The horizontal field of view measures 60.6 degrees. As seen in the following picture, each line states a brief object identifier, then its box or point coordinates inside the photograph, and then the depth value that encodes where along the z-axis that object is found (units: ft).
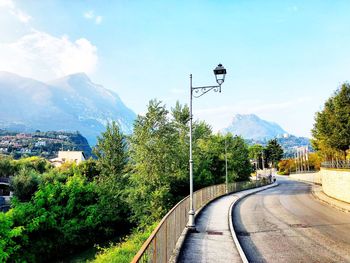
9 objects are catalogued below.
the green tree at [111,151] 157.38
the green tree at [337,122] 112.88
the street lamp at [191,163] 44.83
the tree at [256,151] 446.03
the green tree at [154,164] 104.37
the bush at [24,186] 157.17
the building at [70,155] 467.68
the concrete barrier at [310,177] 218.18
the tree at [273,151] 447.01
